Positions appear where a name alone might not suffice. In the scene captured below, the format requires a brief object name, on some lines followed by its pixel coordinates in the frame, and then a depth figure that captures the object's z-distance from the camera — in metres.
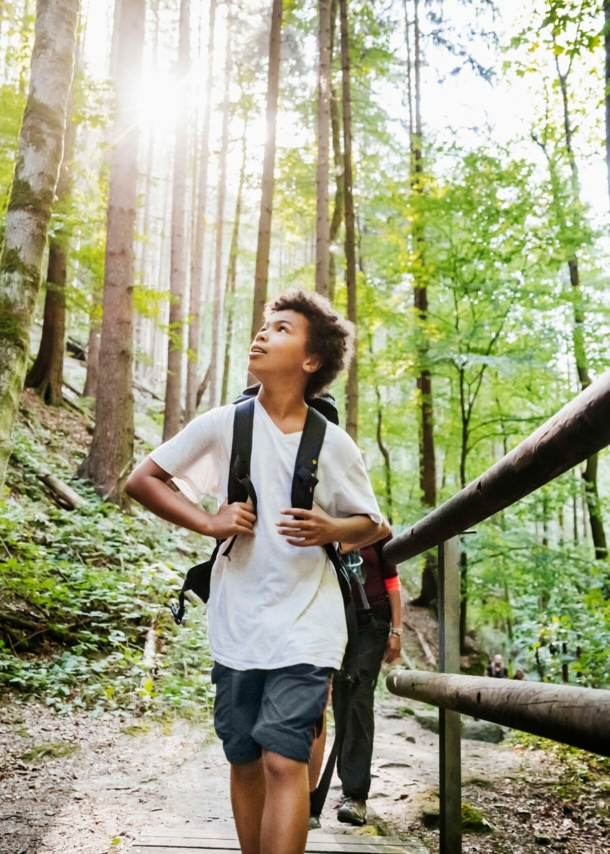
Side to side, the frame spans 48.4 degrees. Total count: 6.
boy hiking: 1.85
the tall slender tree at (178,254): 14.19
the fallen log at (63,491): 8.82
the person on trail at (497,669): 15.20
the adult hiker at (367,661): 3.62
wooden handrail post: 2.50
